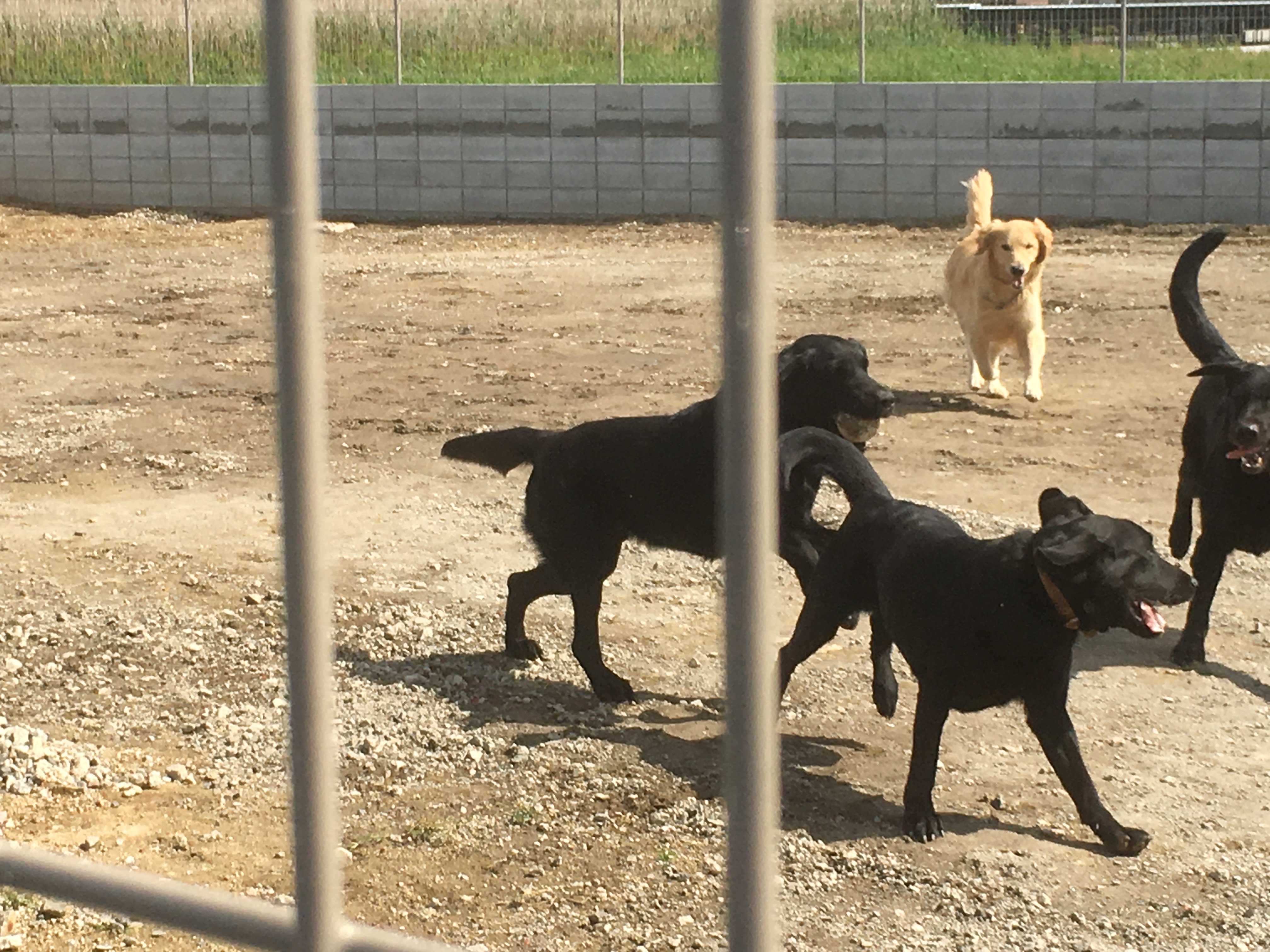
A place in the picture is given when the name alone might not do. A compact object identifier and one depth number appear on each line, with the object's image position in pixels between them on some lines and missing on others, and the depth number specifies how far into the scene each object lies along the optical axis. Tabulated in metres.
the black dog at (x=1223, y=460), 4.64
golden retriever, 8.26
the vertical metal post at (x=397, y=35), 15.46
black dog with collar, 3.54
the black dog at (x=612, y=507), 4.38
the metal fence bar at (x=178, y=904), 1.27
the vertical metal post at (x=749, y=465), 1.00
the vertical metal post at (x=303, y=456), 1.16
